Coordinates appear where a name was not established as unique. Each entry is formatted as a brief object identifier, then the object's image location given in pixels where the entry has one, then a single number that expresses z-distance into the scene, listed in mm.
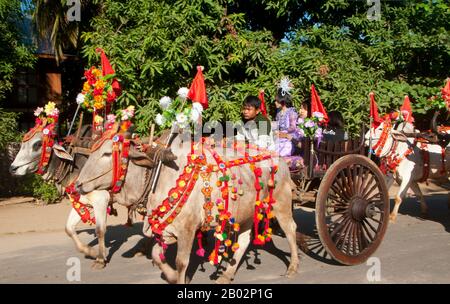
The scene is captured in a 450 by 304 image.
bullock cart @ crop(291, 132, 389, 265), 5617
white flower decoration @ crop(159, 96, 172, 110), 4757
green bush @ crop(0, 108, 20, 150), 11719
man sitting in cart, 5694
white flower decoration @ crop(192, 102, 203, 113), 4652
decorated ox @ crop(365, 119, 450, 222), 8891
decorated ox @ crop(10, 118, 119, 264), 6473
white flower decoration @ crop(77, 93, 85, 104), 6462
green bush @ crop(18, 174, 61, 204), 11855
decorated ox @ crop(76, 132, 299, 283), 4578
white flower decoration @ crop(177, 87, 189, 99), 4735
